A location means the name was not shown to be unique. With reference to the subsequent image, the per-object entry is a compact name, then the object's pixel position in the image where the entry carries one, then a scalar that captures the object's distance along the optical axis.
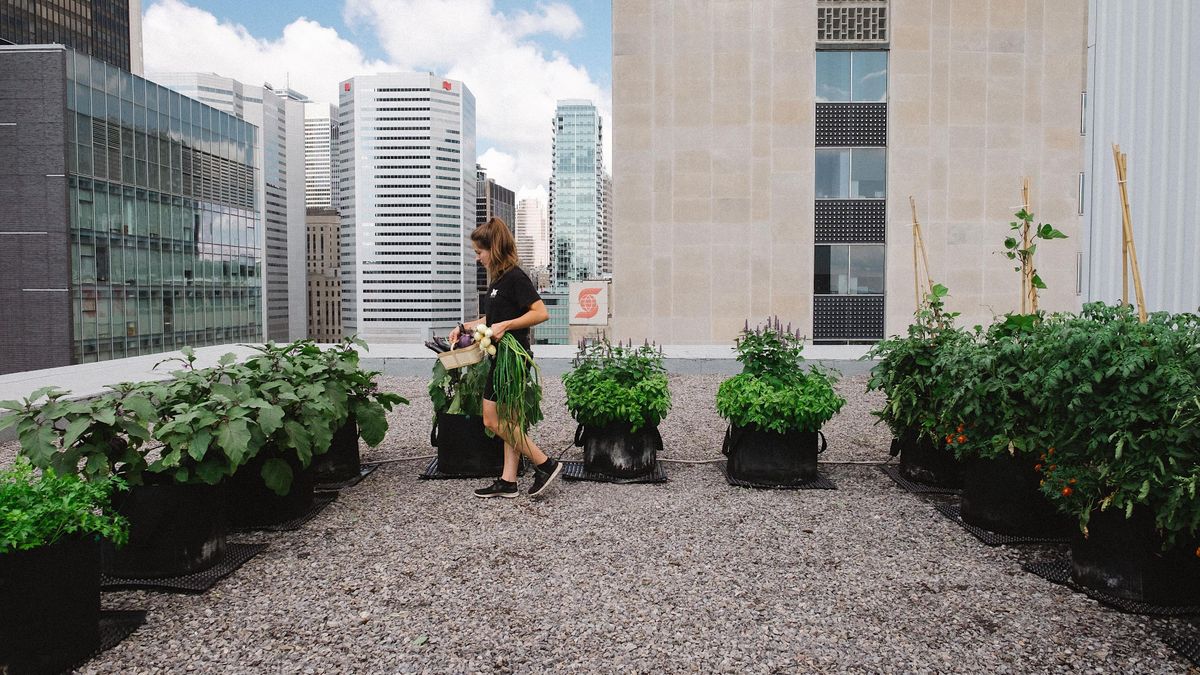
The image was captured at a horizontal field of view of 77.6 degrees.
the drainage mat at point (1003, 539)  4.18
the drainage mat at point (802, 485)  5.44
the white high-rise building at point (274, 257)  176.62
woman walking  5.08
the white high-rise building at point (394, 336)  192.05
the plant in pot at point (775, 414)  5.32
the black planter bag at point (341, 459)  5.55
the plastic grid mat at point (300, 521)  4.48
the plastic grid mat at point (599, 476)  5.59
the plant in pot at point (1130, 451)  2.99
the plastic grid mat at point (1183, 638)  2.87
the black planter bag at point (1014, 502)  4.24
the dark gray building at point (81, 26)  80.06
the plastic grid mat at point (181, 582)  3.50
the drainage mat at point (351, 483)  5.45
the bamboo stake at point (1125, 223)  4.82
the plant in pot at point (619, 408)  5.46
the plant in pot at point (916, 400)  5.34
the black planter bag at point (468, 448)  5.69
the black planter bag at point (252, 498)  4.47
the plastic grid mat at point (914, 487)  5.32
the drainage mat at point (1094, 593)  3.22
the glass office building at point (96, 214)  46.81
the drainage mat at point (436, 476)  5.71
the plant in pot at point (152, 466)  3.44
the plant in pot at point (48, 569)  2.57
